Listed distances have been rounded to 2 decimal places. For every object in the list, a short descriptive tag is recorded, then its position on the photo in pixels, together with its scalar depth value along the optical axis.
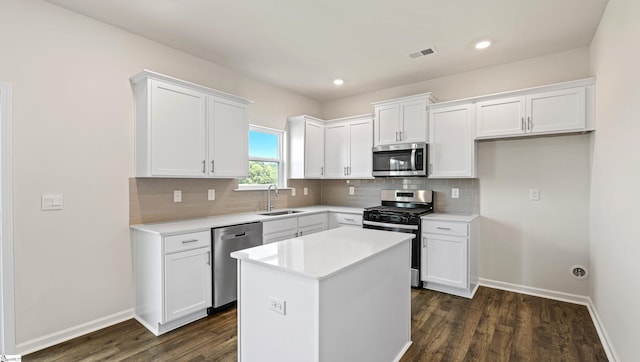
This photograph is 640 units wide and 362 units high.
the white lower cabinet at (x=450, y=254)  3.37
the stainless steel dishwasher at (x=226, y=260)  2.96
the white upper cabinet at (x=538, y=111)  2.96
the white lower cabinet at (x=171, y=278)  2.58
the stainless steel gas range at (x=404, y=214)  3.67
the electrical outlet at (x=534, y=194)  3.44
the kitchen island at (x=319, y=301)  1.49
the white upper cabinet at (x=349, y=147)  4.49
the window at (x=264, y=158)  4.20
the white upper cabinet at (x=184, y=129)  2.78
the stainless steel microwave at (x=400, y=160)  3.88
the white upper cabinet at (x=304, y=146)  4.58
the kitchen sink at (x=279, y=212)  4.02
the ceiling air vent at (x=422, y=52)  3.26
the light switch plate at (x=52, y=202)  2.39
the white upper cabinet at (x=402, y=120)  3.88
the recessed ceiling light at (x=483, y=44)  3.05
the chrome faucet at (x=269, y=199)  4.26
